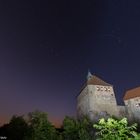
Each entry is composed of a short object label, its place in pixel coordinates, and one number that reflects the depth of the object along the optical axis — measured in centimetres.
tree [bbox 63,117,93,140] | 2077
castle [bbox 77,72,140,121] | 3247
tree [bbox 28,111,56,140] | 1973
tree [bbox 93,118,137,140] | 399
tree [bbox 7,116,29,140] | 2376
